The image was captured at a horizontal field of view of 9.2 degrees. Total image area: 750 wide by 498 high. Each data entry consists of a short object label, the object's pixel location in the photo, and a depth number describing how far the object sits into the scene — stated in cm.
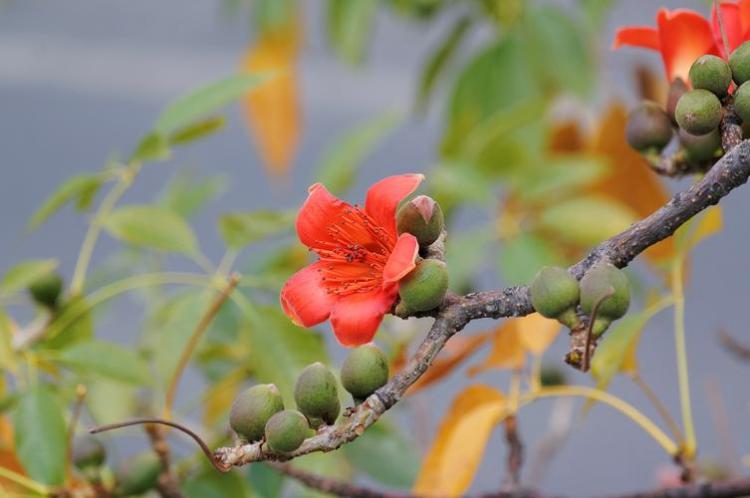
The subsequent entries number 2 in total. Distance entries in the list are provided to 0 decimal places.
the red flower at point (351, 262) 250
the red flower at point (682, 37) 260
